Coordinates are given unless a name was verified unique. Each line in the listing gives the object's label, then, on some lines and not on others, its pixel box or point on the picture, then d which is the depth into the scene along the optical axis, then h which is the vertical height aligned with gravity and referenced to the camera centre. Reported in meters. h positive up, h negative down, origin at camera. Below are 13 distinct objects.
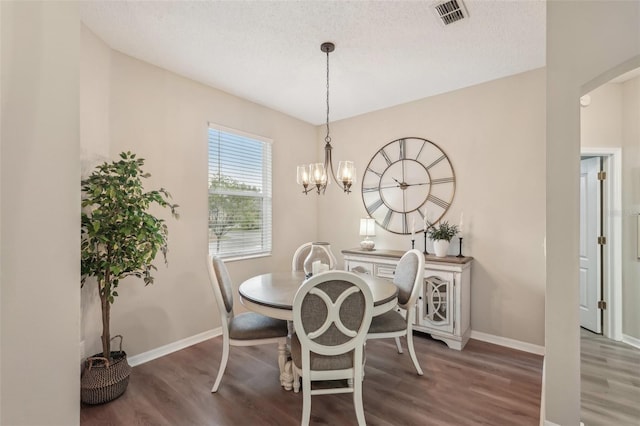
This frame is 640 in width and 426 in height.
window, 3.39 +0.23
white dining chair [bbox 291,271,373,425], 1.73 -0.70
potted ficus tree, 2.06 -0.21
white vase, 3.22 -0.38
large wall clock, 3.50 +0.35
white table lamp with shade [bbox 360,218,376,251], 3.88 -0.20
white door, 3.20 -0.35
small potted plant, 3.23 -0.28
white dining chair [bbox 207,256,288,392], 2.23 -0.88
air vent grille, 2.03 +1.42
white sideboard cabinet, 2.98 -0.91
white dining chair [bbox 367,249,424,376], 2.35 -0.77
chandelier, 2.56 +0.35
